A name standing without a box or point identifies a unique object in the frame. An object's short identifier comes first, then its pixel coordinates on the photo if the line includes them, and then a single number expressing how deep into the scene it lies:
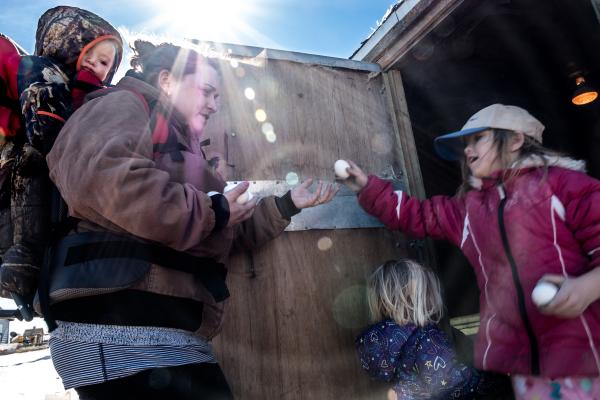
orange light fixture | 5.03
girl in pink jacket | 1.67
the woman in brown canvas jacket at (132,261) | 1.23
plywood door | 2.14
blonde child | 1.95
